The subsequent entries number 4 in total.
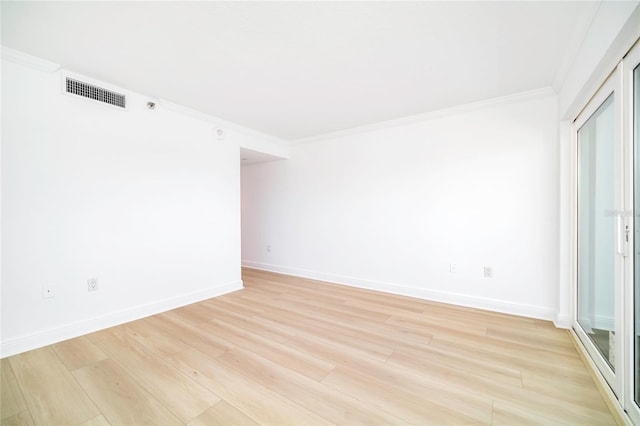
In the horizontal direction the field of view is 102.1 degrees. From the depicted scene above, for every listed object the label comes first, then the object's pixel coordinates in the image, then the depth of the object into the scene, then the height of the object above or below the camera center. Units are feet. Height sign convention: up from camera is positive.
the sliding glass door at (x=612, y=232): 4.46 -0.45
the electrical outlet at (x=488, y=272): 9.71 -2.26
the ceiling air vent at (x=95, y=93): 7.61 +3.74
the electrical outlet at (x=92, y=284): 7.95 -2.20
